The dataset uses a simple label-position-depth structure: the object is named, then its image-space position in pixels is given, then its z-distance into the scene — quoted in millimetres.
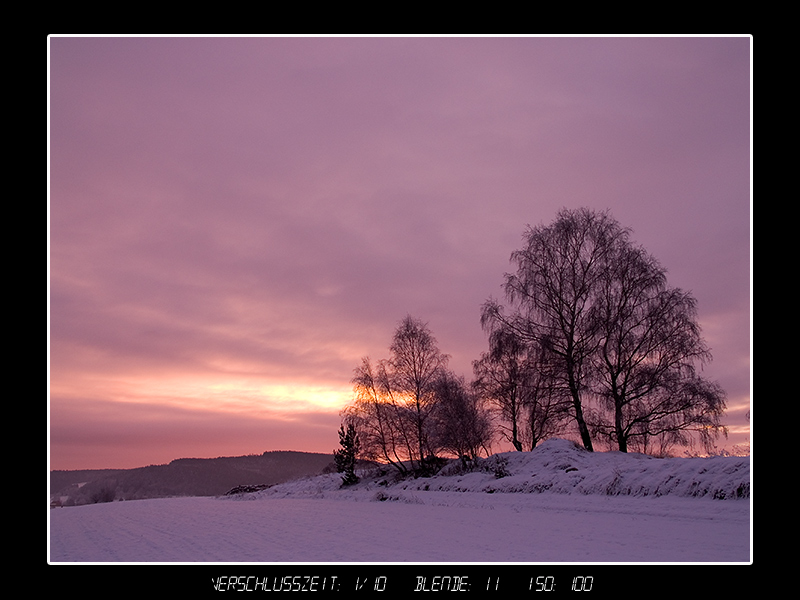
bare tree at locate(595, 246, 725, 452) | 25062
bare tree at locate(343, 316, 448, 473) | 33312
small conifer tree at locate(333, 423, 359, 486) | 35388
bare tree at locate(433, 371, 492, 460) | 30594
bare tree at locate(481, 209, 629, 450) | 27859
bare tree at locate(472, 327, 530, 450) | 28750
